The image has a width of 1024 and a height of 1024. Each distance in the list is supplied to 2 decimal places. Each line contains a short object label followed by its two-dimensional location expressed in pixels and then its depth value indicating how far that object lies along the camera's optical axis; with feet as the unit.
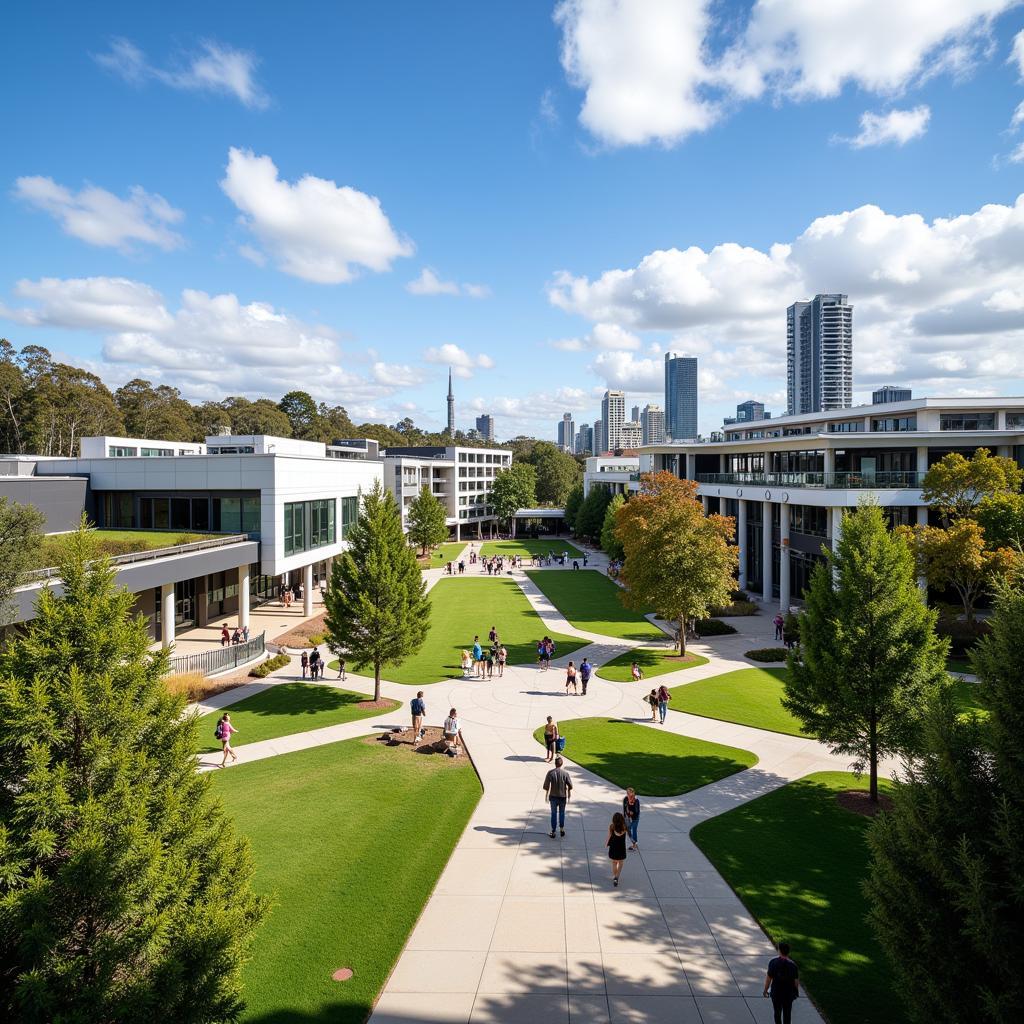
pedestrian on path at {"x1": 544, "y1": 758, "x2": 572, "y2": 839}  47.75
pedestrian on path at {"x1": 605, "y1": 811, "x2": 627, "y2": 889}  42.22
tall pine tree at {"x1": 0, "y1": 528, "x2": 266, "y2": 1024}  20.49
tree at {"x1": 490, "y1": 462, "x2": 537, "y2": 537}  337.52
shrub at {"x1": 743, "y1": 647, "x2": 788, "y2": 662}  107.42
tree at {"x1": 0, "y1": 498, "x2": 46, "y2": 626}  58.49
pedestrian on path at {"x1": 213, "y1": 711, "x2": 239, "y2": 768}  63.41
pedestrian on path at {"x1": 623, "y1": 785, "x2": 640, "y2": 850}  46.37
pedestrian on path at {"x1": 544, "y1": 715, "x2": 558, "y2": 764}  62.23
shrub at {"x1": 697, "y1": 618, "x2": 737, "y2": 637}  129.70
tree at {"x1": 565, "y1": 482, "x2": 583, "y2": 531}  321.52
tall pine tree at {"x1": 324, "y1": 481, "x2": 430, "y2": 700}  78.79
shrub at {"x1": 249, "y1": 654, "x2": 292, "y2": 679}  95.12
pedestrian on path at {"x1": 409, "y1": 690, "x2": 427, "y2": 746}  68.64
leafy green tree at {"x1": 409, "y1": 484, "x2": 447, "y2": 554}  243.60
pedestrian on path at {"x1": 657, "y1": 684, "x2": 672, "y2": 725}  77.46
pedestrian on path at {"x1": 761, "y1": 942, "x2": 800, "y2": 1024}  29.63
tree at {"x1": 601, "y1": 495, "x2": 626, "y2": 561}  203.68
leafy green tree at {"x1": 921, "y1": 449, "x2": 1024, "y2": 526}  100.83
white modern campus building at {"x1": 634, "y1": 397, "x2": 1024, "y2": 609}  124.47
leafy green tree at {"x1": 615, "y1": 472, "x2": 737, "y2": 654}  104.78
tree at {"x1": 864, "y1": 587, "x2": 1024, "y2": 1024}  22.31
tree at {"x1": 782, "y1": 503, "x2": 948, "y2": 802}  53.88
